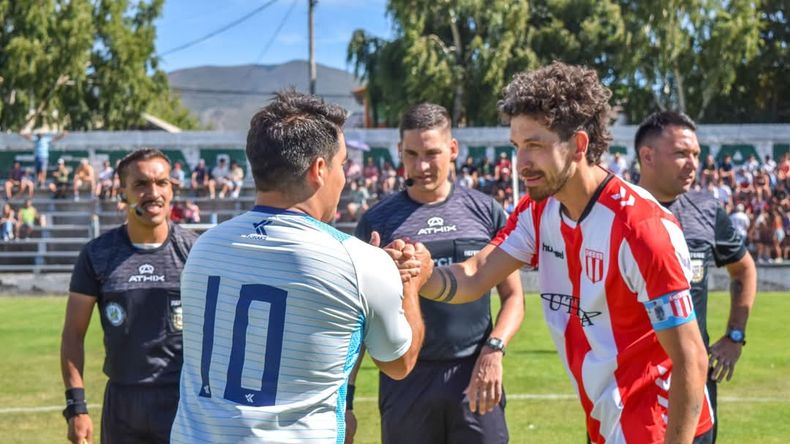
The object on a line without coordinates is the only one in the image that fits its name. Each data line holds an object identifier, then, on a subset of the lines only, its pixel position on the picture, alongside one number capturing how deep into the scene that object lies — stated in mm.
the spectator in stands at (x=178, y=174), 32344
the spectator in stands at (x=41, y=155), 33875
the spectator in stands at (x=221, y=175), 32391
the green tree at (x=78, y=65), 44938
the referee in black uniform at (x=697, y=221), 5664
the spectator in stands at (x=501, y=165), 30734
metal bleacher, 28844
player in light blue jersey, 3162
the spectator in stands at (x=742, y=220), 25881
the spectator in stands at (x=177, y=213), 28102
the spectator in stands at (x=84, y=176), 33125
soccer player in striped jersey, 3648
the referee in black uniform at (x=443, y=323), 5430
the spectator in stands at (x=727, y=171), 29755
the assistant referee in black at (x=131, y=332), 5406
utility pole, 40219
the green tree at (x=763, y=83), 48906
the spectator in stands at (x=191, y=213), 28800
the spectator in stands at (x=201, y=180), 32500
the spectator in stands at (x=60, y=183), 33250
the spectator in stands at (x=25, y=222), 30125
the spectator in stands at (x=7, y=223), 29703
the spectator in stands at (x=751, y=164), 30797
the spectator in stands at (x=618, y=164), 29556
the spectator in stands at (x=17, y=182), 32406
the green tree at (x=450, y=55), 44375
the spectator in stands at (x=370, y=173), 31145
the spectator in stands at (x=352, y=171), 31406
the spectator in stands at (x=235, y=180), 32438
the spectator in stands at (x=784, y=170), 29766
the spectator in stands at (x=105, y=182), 32250
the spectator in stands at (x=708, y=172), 29297
